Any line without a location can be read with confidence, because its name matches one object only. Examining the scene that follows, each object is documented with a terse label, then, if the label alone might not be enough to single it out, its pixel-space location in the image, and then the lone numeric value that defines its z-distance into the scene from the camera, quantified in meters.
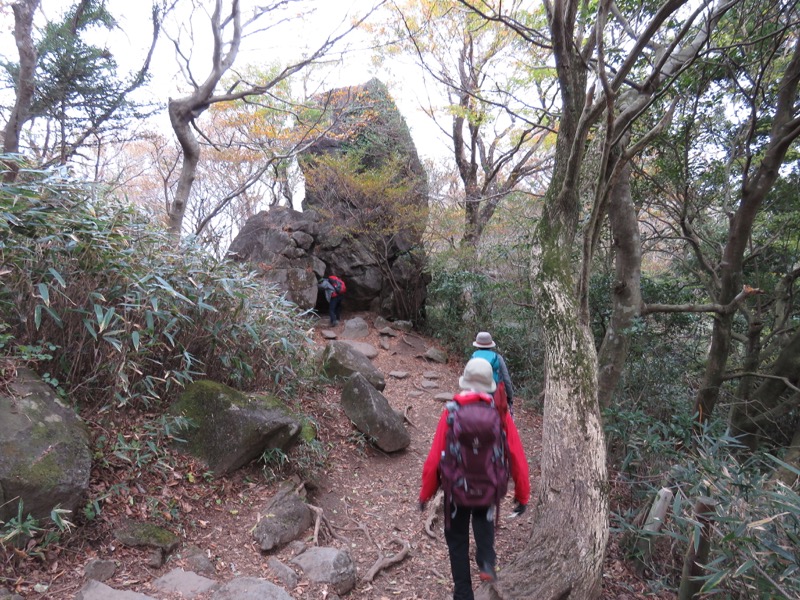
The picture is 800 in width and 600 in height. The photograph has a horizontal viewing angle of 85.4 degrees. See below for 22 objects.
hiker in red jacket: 2.55
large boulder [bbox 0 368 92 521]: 2.56
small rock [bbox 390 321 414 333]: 11.99
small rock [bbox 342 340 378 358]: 10.12
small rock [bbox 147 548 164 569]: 2.83
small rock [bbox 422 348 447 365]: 10.74
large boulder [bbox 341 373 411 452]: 5.75
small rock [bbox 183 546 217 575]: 2.97
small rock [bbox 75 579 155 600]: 2.38
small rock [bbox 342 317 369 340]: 11.20
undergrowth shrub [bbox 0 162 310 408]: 3.24
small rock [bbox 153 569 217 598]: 2.67
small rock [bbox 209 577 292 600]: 2.61
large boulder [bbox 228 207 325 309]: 11.15
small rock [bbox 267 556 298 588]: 3.04
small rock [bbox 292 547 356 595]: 3.12
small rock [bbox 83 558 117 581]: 2.61
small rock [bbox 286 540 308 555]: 3.44
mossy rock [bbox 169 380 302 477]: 3.85
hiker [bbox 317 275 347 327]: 11.36
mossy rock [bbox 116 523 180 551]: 2.90
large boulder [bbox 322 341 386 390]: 6.86
